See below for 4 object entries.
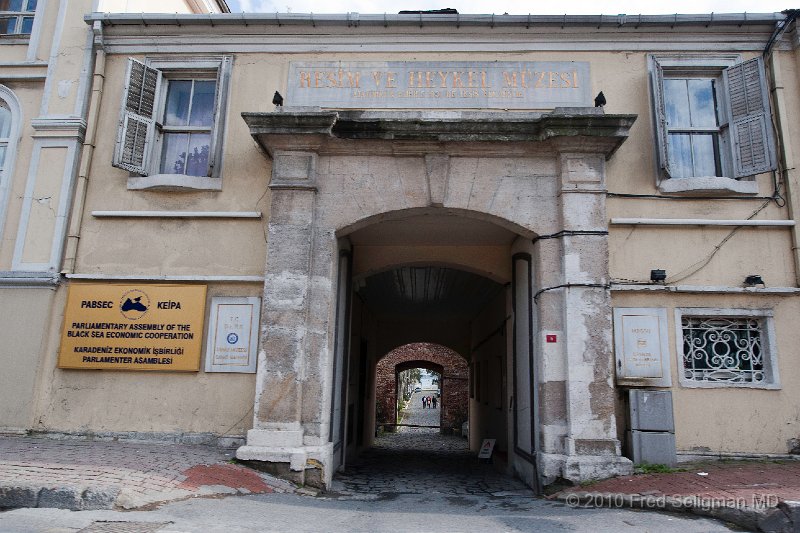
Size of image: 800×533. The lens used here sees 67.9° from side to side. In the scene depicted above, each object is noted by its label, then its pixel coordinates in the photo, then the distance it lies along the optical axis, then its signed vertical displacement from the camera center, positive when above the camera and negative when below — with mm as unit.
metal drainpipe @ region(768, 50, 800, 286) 7410 +3218
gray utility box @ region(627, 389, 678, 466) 6602 -254
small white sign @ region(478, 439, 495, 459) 11273 -934
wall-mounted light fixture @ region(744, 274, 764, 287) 7219 +1516
